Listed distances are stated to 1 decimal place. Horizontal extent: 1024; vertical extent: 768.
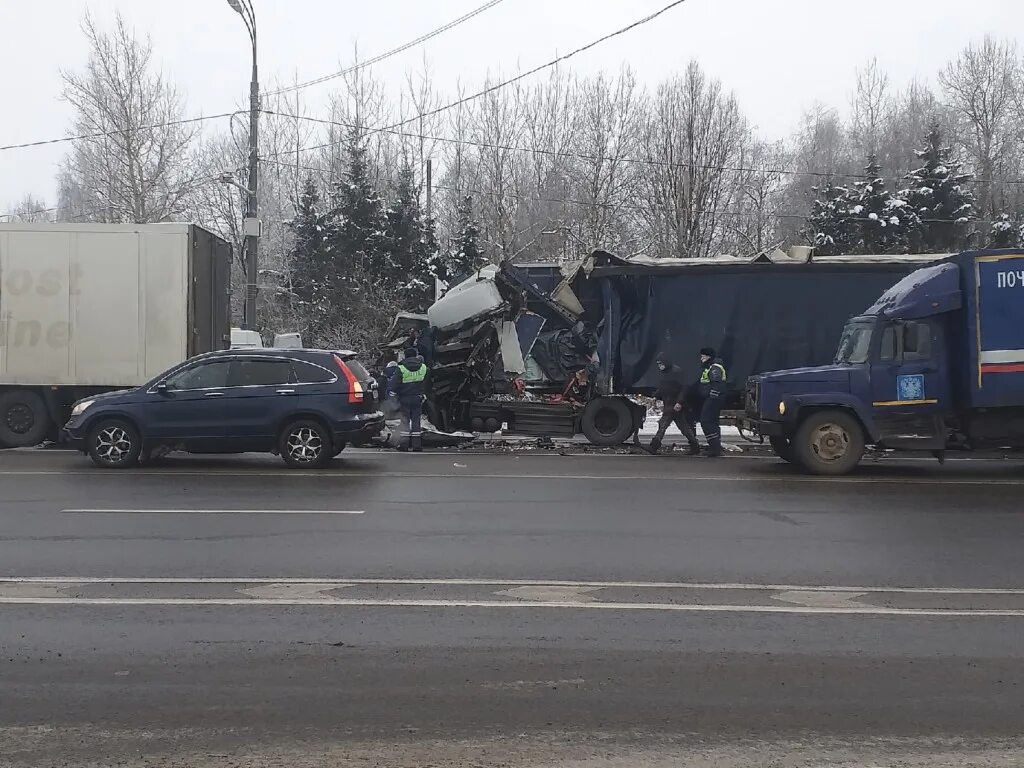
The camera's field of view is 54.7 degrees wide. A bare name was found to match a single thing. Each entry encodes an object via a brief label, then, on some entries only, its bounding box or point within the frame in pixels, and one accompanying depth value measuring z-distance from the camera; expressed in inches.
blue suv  541.0
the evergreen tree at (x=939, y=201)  1526.8
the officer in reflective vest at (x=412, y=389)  649.6
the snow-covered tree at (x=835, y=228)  1521.9
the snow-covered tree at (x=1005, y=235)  1457.9
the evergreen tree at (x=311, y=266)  1473.9
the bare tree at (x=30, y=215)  2363.9
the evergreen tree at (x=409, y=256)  1443.2
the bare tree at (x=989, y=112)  1939.5
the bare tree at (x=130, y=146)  1605.6
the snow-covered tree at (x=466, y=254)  1476.4
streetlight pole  877.2
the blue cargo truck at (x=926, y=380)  518.0
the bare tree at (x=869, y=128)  2167.8
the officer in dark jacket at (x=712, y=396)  625.0
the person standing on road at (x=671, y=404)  645.3
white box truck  644.1
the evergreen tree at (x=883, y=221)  1501.0
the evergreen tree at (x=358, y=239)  1455.5
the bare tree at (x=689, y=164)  1585.9
